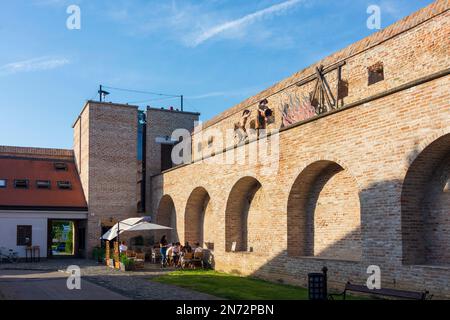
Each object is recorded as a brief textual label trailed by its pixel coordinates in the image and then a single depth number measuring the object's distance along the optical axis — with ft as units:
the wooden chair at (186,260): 72.18
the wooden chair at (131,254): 78.35
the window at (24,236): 91.56
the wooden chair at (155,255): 82.23
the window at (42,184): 99.40
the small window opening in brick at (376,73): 54.29
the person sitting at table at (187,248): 74.57
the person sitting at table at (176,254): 75.51
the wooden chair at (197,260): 72.49
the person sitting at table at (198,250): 73.41
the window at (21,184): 97.31
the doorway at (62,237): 141.90
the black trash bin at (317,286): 37.50
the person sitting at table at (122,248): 76.67
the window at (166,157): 101.04
